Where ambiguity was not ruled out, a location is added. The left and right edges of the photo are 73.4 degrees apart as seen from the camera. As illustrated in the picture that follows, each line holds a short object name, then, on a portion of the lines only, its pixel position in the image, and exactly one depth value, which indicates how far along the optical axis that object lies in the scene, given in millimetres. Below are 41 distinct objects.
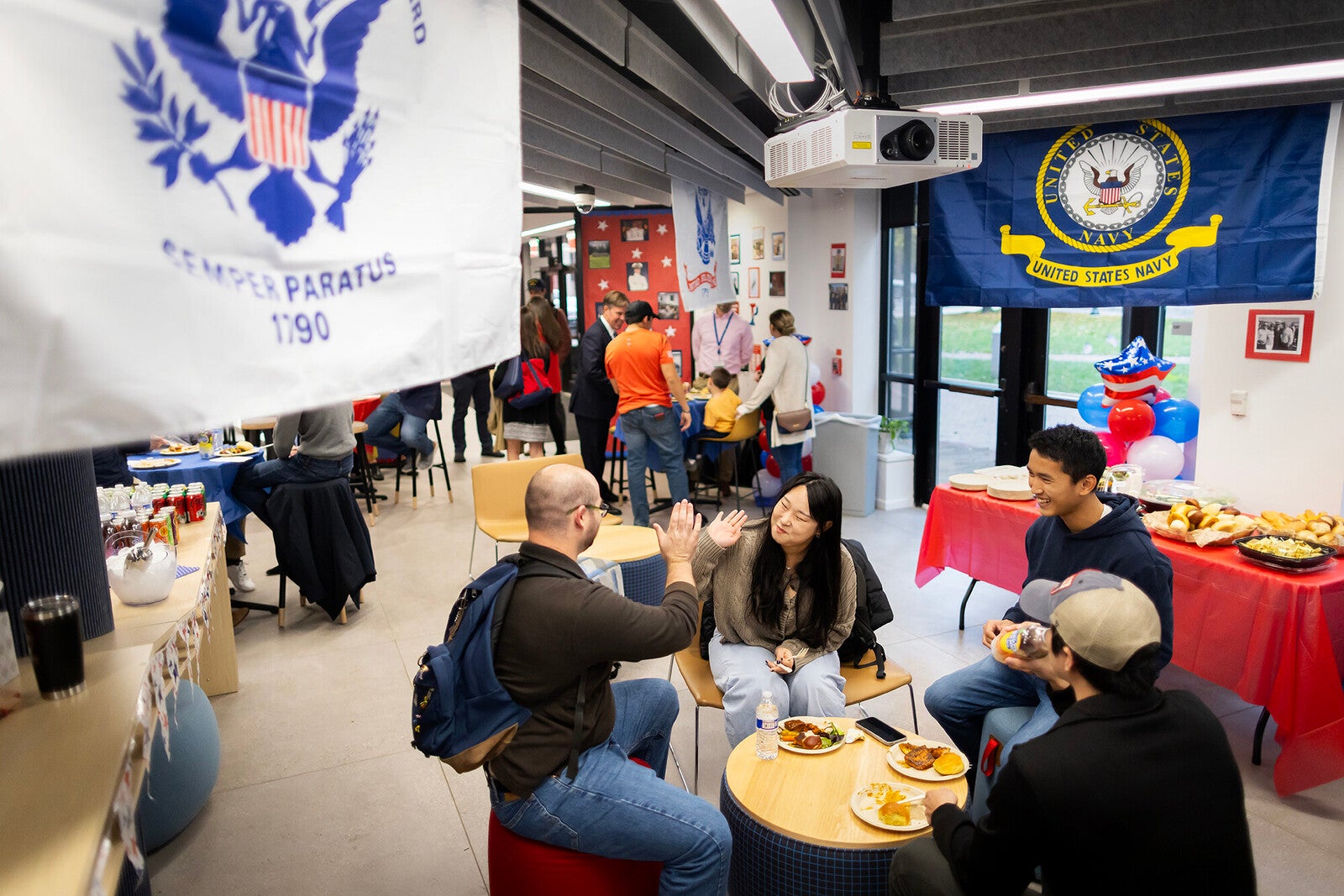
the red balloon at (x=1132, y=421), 4684
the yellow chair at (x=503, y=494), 5230
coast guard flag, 702
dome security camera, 8352
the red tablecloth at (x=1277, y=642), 3176
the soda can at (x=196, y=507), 3734
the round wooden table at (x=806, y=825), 2275
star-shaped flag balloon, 4672
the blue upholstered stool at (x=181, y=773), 3029
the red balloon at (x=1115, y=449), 4828
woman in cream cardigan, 6859
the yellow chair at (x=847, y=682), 3158
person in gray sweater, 4812
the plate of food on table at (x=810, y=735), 2666
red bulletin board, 10117
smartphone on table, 2701
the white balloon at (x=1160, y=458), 4602
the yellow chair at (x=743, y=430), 7234
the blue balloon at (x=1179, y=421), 4719
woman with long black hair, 3068
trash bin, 7191
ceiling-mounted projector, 3781
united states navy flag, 4270
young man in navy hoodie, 2959
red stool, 2281
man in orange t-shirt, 6488
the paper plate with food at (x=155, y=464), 5121
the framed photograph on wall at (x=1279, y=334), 4195
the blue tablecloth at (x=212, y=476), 5043
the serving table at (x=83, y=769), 1155
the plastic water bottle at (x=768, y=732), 2635
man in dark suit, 6934
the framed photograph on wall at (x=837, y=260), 7715
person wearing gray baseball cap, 1727
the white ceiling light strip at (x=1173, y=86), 3486
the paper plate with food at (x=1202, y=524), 3590
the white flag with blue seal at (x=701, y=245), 6734
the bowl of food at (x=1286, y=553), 3244
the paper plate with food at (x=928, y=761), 2506
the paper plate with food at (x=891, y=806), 2311
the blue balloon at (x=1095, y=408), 5039
